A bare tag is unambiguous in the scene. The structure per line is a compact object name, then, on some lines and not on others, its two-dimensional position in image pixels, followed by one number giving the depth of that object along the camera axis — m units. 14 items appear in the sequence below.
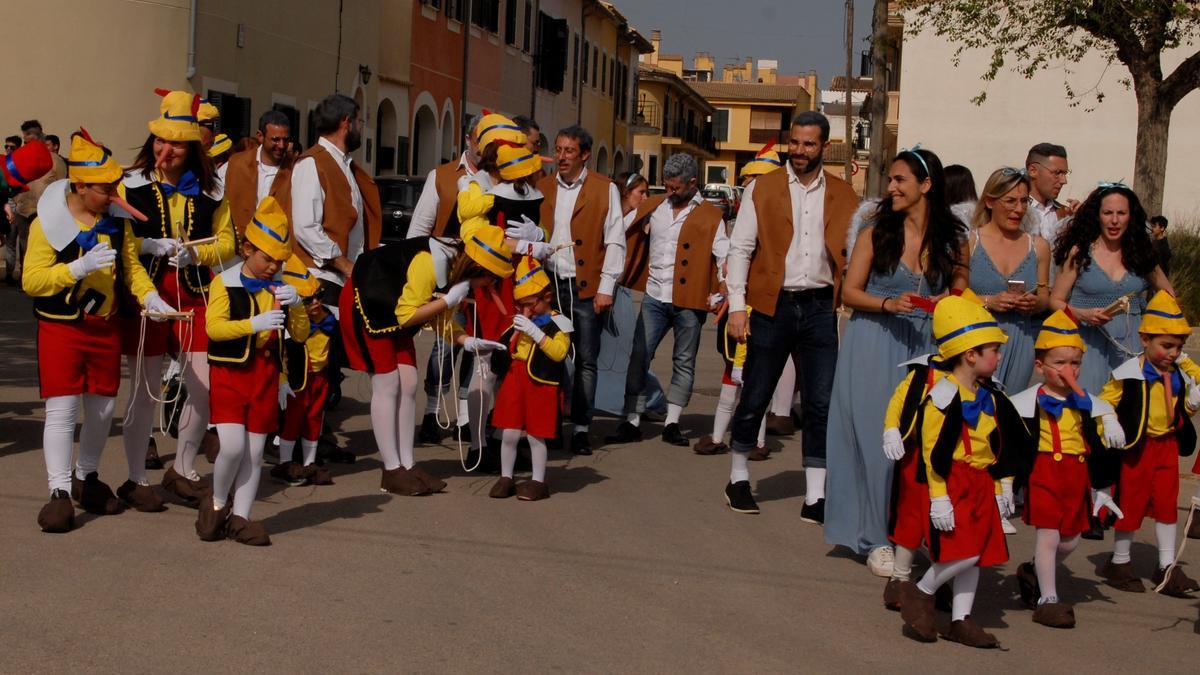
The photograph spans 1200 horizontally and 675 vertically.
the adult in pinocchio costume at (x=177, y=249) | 7.58
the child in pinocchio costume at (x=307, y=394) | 8.43
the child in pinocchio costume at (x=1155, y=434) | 7.15
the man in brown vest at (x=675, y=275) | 11.26
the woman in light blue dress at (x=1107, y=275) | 7.88
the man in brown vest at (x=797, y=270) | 8.03
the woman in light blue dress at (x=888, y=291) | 7.12
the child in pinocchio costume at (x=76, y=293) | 7.04
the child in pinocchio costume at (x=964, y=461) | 6.02
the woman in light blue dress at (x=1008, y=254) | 7.56
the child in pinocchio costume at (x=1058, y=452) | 6.53
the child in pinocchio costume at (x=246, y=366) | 7.01
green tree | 19.78
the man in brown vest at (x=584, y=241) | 10.42
